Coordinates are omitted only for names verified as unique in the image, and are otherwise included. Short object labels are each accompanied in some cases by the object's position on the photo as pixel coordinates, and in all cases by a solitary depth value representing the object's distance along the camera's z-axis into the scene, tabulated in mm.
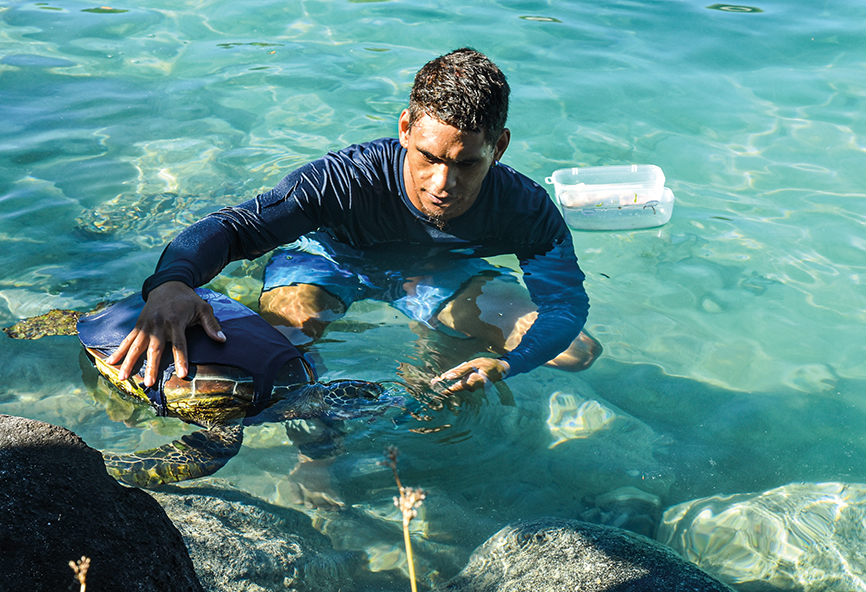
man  3090
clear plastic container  5238
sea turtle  2852
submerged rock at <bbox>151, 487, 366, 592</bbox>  2521
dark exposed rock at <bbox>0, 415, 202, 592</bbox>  1593
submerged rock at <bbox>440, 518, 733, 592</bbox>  2367
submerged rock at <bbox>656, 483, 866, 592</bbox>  3043
